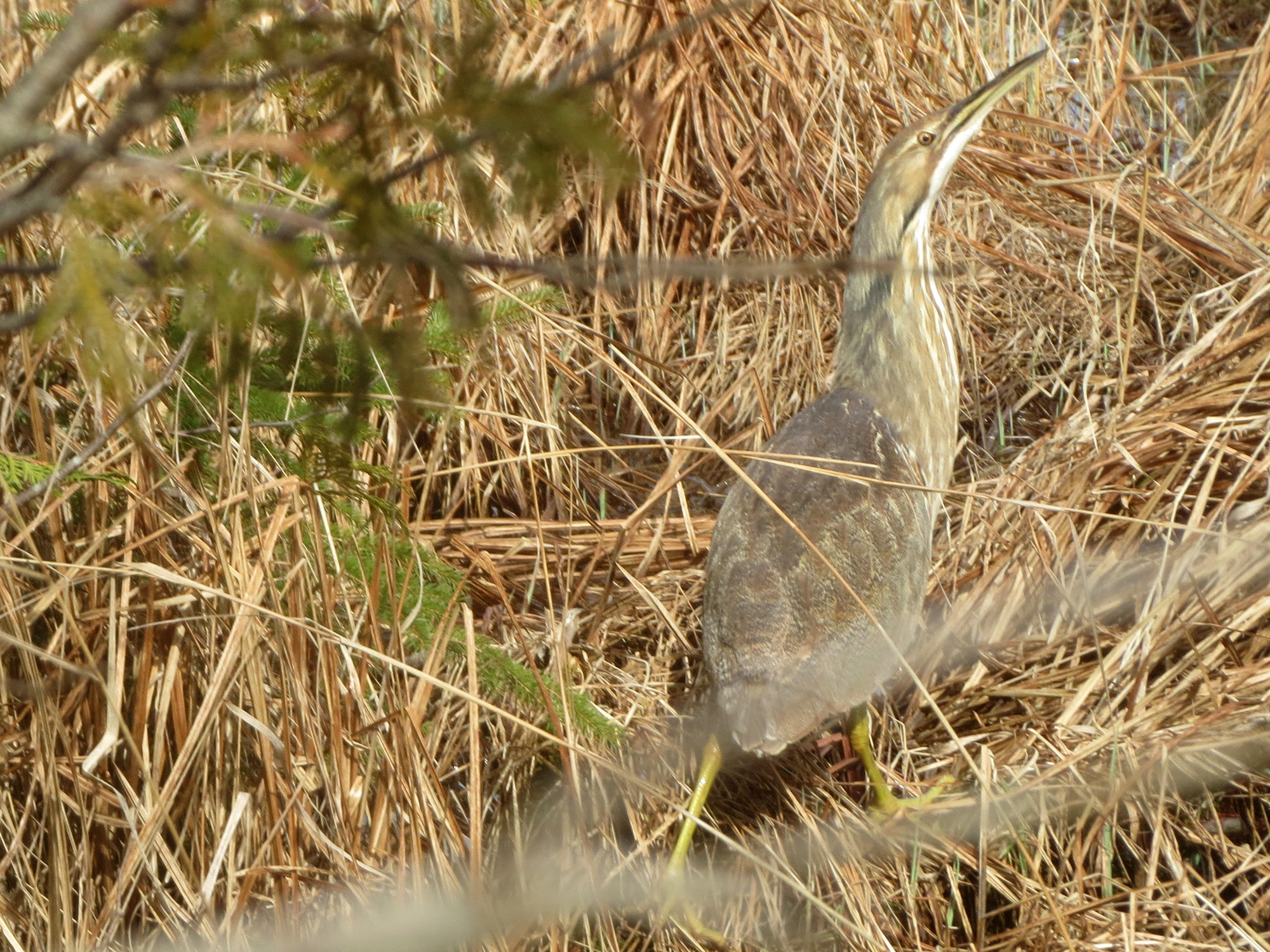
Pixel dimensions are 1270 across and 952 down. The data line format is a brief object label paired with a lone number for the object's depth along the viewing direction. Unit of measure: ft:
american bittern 52.80
